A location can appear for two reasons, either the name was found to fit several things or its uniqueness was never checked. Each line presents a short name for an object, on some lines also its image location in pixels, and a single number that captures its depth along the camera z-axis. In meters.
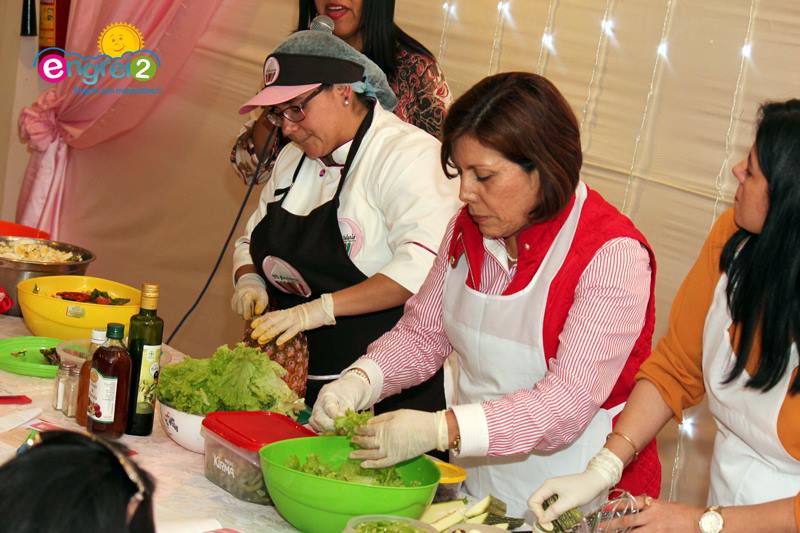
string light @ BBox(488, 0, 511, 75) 3.26
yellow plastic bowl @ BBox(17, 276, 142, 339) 2.65
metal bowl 2.99
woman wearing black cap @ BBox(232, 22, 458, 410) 2.55
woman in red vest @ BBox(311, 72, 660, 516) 1.90
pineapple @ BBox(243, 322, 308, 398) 2.46
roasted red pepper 2.77
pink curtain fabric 4.75
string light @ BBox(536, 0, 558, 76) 3.08
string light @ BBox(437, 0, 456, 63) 3.48
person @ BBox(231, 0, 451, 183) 3.01
